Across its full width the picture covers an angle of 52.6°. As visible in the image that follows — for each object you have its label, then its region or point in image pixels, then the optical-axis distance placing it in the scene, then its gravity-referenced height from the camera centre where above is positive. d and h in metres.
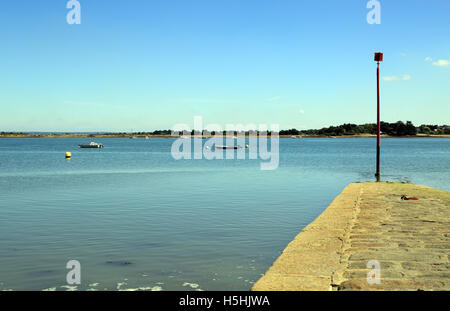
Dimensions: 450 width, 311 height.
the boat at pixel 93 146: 138.88 -2.09
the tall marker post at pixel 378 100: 28.11 +2.51
